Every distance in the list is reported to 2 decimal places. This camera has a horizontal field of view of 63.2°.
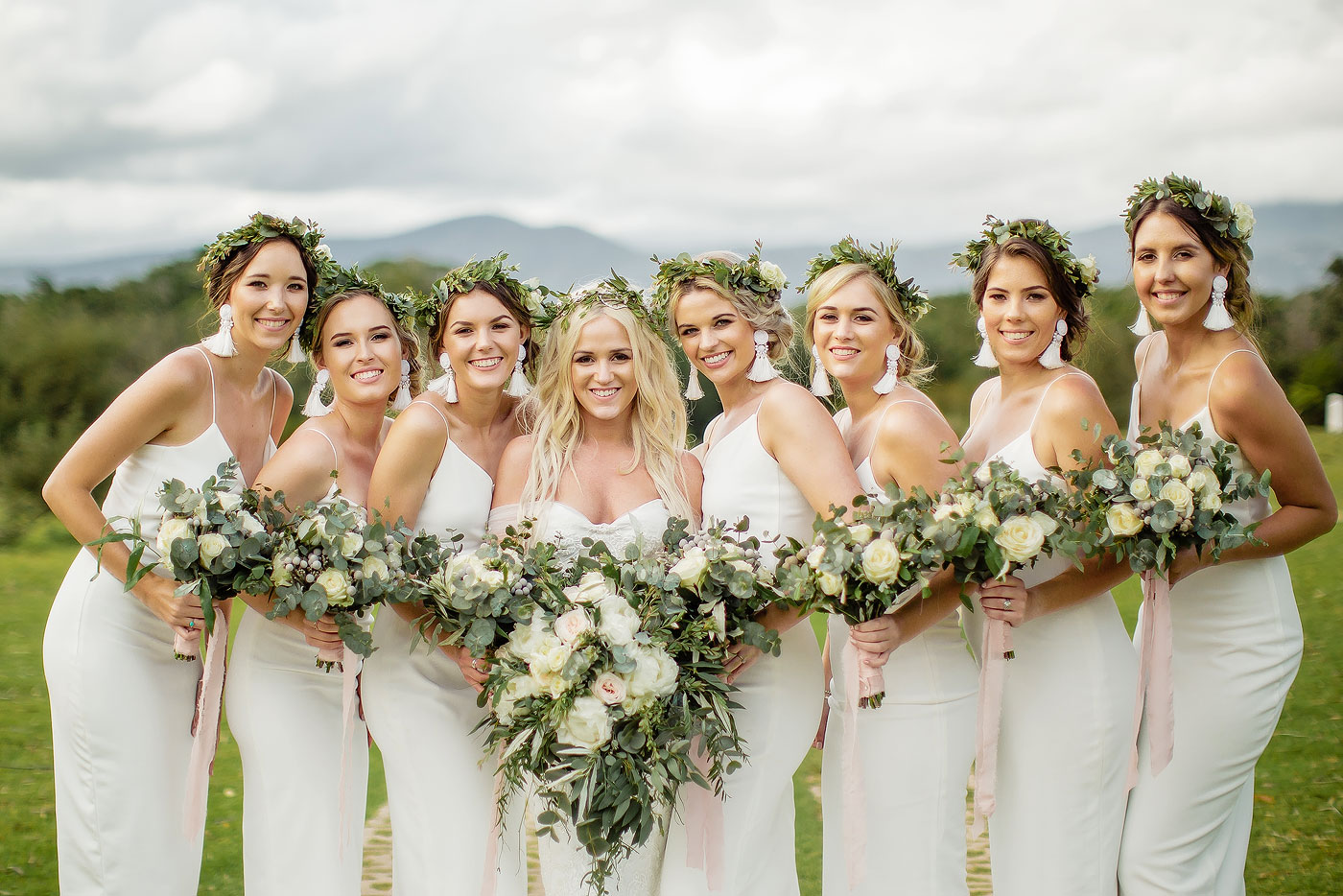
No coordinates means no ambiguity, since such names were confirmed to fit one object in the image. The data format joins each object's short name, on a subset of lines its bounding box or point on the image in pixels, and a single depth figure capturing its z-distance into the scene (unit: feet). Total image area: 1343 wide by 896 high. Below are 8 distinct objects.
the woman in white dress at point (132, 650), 16.29
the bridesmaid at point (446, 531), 15.60
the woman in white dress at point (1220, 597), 15.96
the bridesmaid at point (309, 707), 15.99
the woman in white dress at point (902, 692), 15.53
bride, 16.63
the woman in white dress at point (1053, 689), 15.56
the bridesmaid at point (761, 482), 15.39
